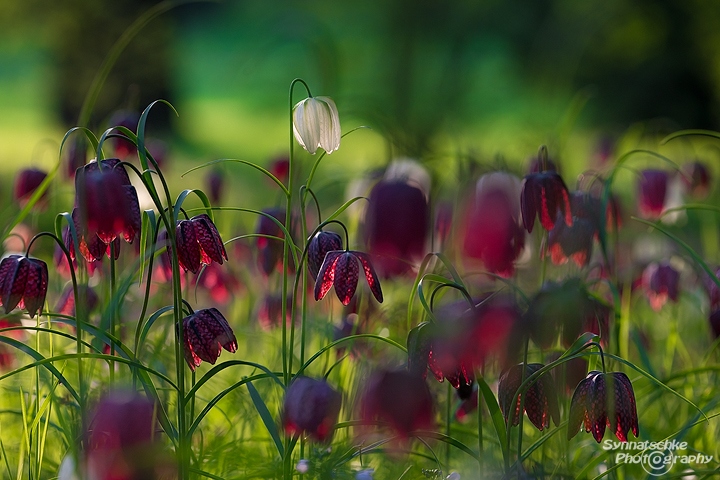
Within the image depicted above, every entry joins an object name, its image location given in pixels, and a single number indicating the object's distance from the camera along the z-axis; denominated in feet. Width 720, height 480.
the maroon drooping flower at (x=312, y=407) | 7.40
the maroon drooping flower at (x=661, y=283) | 8.77
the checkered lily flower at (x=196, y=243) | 7.60
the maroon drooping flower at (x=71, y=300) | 7.99
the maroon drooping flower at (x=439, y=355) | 7.35
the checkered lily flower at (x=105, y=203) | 7.43
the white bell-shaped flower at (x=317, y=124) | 7.81
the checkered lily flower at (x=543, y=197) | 7.80
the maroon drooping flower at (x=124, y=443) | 7.24
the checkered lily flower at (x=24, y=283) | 7.59
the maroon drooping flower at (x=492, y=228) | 7.26
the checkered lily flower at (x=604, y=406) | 7.56
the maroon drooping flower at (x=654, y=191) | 9.13
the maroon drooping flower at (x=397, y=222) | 7.37
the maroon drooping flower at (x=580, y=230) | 8.02
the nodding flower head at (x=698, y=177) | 9.16
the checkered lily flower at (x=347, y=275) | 7.68
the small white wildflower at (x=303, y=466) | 7.72
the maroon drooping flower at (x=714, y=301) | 8.26
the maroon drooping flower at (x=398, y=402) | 7.31
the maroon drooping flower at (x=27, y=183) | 8.63
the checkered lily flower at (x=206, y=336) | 7.62
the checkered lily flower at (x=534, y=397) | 7.64
